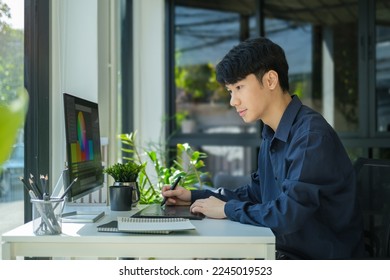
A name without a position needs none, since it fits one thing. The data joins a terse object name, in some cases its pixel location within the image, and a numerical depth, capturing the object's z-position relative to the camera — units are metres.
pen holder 1.40
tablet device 1.68
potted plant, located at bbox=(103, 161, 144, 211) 1.91
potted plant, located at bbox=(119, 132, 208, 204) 2.53
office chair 1.82
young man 1.53
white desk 1.39
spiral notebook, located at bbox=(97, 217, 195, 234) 1.42
